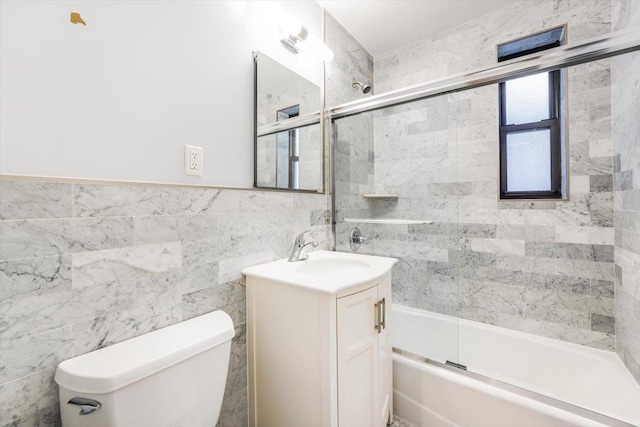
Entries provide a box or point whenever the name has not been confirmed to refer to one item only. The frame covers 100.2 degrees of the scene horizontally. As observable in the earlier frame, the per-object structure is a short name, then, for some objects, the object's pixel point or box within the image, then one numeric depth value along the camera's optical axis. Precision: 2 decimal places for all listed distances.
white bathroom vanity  0.96
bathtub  1.10
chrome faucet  1.39
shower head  2.09
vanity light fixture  1.36
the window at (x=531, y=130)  1.77
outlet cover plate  1.00
